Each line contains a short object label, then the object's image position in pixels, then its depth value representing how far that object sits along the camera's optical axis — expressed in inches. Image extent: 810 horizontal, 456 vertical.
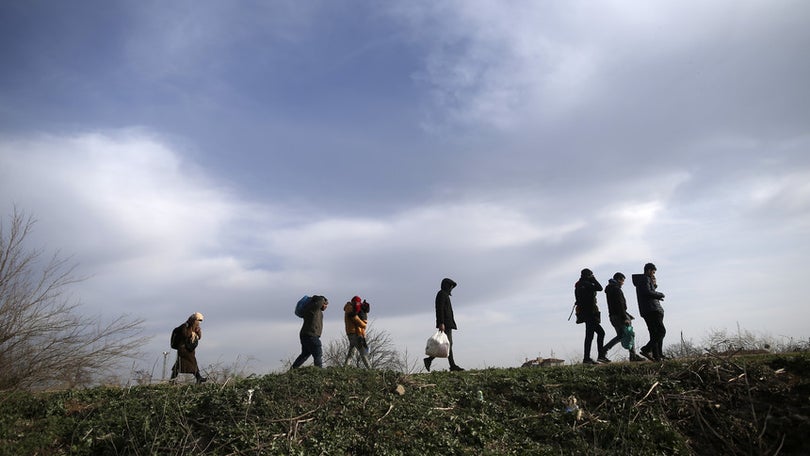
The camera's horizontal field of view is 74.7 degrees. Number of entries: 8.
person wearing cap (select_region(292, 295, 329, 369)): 452.4
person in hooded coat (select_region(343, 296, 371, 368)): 471.5
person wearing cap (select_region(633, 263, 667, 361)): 443.7
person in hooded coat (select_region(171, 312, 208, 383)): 442.3
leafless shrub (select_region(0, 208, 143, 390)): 474.3
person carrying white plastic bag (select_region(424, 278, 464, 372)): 461.4
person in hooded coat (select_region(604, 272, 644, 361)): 468.1
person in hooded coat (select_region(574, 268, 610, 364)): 474.9
